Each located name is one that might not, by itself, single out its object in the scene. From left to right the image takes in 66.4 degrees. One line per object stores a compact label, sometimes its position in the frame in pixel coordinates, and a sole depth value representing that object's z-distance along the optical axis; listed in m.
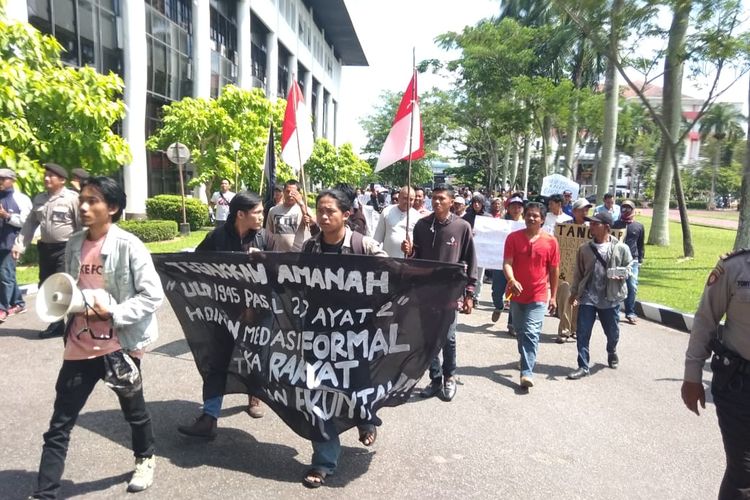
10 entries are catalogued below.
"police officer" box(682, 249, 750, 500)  2.51
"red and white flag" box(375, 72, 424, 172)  5.28
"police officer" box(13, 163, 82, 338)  5.52
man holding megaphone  2.88
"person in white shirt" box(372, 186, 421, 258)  6.08
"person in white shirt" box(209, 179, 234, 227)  15.16
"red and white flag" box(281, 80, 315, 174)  6.47
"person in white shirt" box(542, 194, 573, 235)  8.96
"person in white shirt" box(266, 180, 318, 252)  6.36
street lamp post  18.92
